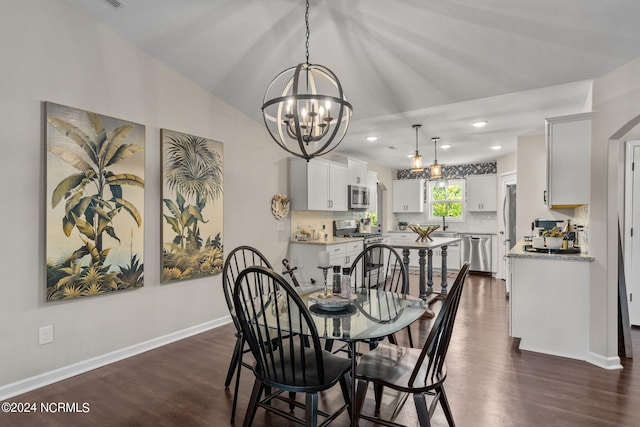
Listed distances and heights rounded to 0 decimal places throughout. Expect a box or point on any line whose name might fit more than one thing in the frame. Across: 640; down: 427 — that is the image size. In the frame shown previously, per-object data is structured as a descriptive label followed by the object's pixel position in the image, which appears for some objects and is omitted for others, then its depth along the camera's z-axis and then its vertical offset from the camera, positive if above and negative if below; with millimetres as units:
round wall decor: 5012 +80
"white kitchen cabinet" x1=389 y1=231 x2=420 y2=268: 8133 -600
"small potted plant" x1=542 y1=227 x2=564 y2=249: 3568 -260
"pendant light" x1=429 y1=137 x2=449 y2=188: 5184 +658
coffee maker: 4500 -140
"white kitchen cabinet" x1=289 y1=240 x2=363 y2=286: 5078 -675
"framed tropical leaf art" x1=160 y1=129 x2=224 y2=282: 3613 +54
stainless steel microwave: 6324 +283
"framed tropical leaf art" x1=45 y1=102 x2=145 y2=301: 2777 +60
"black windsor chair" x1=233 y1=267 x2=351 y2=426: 1725 -861
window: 8219 +298
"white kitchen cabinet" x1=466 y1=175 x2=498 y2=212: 7555 +429
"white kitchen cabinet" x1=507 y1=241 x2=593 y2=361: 3176 -831
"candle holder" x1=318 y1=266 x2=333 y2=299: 2357 -559
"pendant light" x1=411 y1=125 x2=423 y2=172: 4746 +680
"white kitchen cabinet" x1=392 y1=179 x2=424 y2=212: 8422 +416
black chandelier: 1966 +609
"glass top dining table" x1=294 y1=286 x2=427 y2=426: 1848 -631
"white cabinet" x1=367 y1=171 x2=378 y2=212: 7062 +467
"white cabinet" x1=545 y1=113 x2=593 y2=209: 3172 +498
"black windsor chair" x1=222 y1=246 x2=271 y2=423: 2295 -1033
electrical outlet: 2752 -981
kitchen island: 4777 -620
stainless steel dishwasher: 7236 -781
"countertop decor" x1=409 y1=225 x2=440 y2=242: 5375 -298
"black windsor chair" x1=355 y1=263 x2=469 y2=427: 1752 -875
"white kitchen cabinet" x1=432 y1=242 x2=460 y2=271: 7577 -927
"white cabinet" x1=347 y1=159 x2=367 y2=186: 6348 +753
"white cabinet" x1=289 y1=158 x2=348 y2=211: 5242 +422
